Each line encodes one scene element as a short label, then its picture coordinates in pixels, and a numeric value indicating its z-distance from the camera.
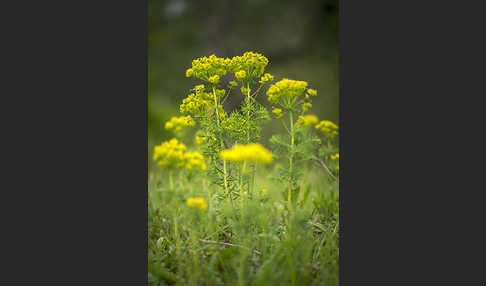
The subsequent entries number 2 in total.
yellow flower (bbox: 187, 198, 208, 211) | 2.37
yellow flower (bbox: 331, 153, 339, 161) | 3.08
